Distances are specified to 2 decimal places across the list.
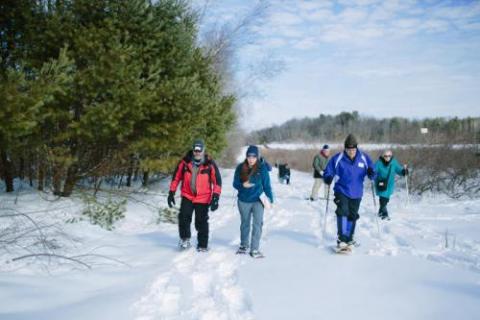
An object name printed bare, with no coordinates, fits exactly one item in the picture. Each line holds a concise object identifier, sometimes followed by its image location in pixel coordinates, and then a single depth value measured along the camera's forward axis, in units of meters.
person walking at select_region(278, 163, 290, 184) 28.93
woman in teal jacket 10.52
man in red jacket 6.71
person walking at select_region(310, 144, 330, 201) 14.89
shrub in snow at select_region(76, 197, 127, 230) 8.79
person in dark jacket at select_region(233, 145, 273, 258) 6.43
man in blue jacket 6.64
